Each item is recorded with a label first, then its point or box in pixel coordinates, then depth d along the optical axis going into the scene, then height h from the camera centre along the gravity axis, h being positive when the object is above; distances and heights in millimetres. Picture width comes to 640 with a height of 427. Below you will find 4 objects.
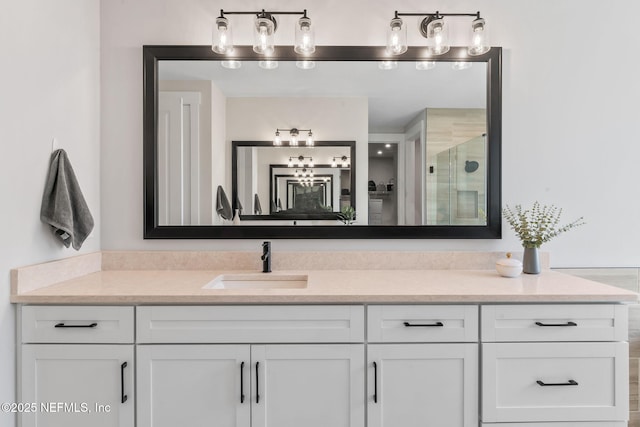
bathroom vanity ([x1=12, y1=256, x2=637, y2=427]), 1463 -592
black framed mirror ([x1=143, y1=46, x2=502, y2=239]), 2047 +392
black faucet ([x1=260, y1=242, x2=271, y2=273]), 1972 -262
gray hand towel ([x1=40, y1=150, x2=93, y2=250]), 1611 +13
